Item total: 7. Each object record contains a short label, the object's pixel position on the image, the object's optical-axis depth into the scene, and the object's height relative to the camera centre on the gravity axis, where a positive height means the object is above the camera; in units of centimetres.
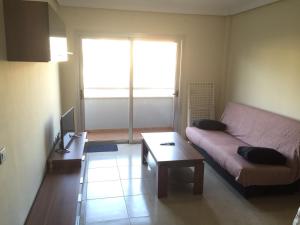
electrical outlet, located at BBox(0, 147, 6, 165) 153 -52
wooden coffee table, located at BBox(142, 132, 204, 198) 291 -102
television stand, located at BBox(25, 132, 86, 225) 200 -112
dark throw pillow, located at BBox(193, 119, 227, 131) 426 -89
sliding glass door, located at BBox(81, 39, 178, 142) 449 -30
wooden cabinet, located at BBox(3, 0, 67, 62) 169 +25
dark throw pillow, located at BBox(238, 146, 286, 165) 287 -93
